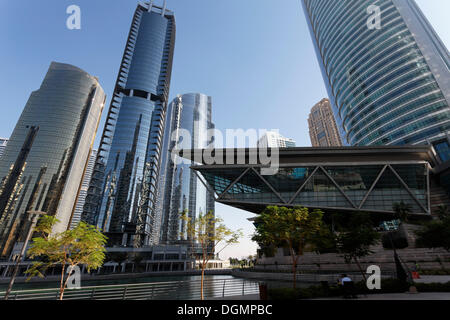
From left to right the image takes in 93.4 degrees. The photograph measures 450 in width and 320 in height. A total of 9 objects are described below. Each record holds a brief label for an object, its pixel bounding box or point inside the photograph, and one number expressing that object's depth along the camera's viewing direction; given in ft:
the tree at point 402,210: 129.18
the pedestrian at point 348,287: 40.22
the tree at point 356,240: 62.03
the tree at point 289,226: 57.06
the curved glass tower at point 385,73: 225.76
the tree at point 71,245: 43.29
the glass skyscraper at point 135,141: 294.25
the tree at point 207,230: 54.65
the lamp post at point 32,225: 44.06
